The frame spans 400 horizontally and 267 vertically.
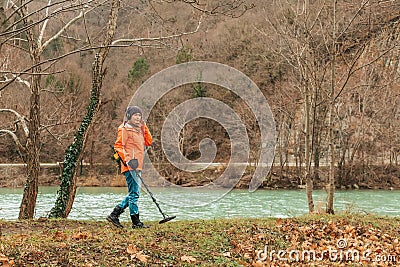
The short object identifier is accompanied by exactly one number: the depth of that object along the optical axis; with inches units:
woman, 282.7
